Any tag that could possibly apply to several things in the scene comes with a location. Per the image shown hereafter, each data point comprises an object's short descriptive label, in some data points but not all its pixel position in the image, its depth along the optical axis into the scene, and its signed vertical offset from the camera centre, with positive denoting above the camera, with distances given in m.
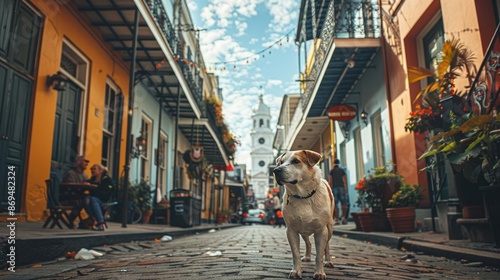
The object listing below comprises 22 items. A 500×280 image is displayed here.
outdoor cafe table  6.54 +0.43
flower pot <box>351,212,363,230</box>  8.56 -0.05
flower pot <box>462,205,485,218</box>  4.96 +0.06
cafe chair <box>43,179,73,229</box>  6.06 +0.14
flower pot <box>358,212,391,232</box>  8.16 -0.09
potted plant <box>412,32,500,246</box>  4.17 +0.76
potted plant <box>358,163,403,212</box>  7.98 +0.55
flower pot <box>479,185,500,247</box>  4.11 +0.07
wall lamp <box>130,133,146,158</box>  12.12 +2.09
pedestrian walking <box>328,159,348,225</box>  11.18 +0.91
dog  2.83 +0.11
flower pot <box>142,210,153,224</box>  12.09 +0.06
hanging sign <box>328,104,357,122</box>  12.70 +3.13
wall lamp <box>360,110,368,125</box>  12.26 +2.90
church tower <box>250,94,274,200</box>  93.44 +16.27
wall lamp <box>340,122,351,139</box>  14.76 +3.06
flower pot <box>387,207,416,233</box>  7.15 -0.03
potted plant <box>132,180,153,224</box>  11.68 +0.56
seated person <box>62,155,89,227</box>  6.81 +0.70
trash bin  11.57 +0.29
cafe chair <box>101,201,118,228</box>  7.26 +0.21
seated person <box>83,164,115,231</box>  6.73 +0.38
